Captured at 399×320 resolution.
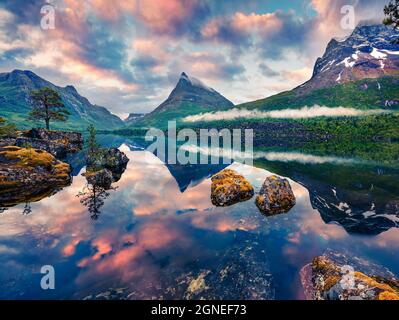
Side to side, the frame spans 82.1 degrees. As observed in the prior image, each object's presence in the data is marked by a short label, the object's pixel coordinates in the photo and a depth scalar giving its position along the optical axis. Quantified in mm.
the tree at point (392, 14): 24812
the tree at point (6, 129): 52228
